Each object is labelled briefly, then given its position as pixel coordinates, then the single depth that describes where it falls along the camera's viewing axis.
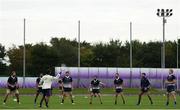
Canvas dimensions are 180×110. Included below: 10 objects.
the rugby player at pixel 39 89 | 36.38
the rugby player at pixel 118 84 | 38.81
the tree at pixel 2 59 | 94.23
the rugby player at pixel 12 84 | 36.06
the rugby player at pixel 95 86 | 38.07
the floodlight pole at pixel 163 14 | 73.88
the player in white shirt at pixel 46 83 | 31.52
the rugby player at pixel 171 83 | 35.41
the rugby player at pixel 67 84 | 37.53
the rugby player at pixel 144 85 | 36.34
